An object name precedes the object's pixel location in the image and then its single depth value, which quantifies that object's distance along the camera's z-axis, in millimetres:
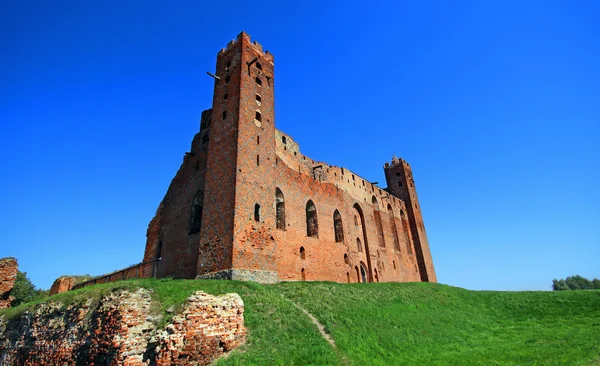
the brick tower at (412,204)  36688
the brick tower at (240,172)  15289
